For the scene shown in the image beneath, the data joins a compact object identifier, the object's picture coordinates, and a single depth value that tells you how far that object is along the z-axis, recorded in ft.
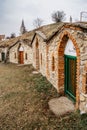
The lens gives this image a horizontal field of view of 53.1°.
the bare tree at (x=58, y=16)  79.20
